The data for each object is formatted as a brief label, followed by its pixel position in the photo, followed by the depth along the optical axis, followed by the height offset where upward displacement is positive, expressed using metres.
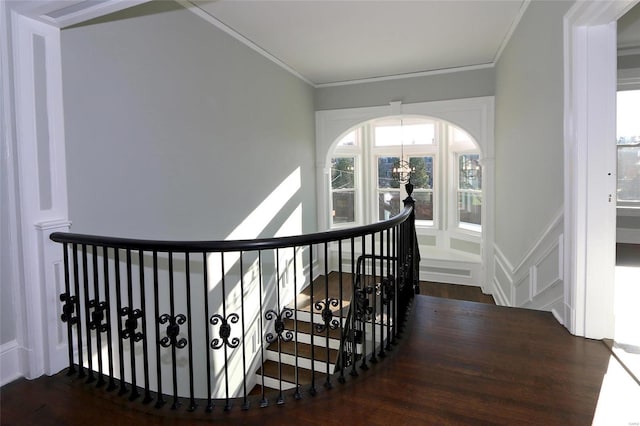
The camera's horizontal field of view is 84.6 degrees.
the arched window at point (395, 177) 7.22 +0.43
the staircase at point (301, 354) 4.48 -2.10
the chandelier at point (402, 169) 7.34 +0.52
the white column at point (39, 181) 1.90 +0.11
